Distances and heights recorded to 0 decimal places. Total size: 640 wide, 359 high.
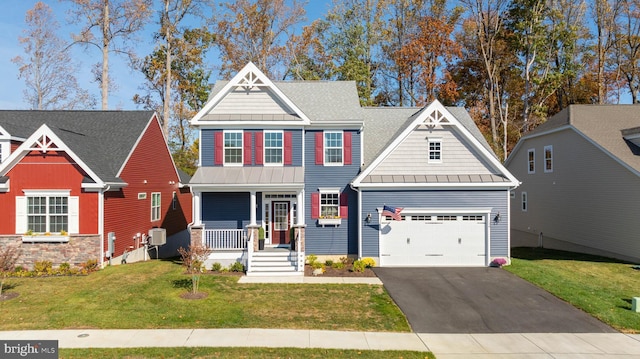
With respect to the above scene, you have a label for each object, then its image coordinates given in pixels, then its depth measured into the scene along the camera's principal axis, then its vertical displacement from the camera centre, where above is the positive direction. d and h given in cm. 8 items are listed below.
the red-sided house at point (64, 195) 1611 -31
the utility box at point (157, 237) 1994 -253
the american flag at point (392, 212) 1695 -110
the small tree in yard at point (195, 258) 1500 -280
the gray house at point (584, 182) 1844 +22
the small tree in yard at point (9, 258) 1471 -278
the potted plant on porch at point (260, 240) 1720 -233
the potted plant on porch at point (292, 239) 1731 -233
